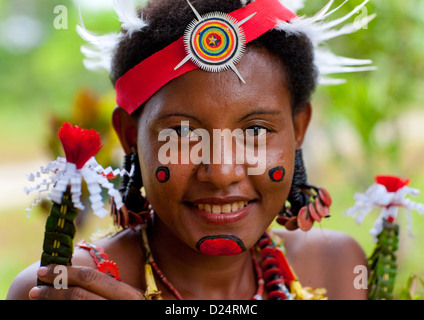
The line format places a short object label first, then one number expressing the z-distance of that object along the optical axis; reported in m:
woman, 2.08
